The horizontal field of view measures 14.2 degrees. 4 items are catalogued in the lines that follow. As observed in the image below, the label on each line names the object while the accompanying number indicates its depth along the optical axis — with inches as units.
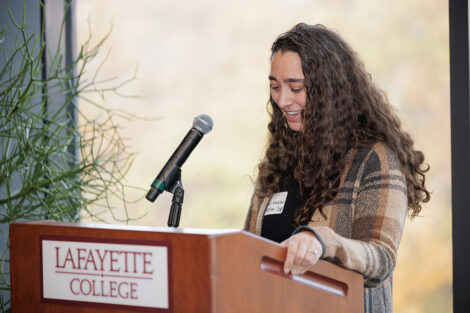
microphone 172.7
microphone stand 173.5
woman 181.0
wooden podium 158.2
